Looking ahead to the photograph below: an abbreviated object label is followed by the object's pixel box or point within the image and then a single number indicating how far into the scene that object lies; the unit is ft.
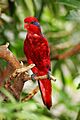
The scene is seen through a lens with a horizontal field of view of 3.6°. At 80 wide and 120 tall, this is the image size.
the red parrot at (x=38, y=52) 13.17
